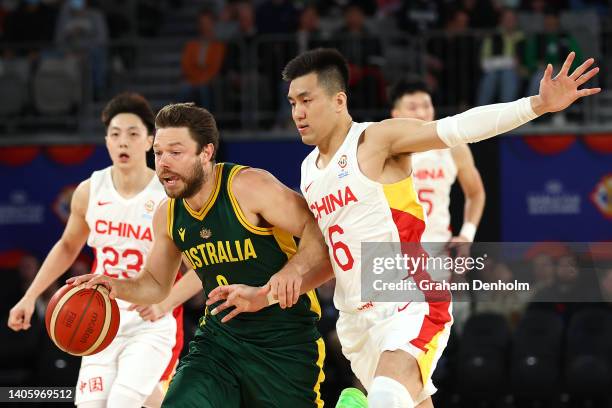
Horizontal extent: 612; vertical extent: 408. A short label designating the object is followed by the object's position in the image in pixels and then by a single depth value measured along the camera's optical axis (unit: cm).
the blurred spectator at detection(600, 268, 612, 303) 1053
